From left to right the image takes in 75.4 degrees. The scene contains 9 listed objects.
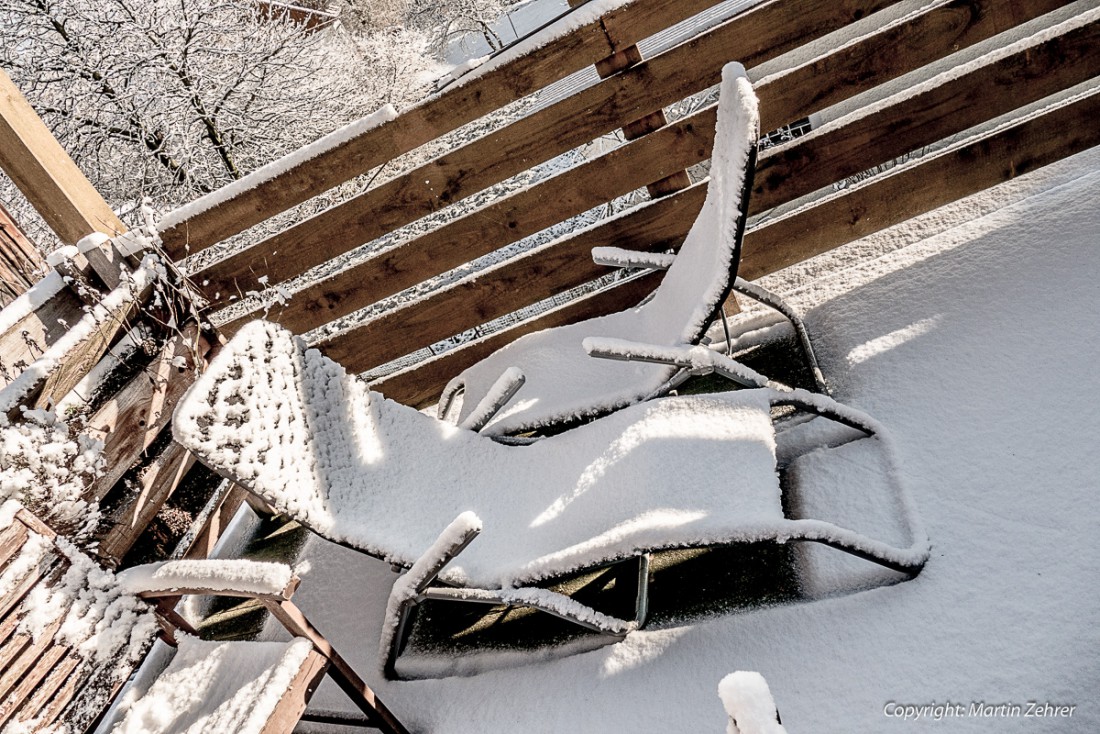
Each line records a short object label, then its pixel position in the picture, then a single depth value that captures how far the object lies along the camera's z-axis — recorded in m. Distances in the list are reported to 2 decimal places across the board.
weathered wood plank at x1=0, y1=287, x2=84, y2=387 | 2.64
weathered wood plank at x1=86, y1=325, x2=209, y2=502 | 2.57
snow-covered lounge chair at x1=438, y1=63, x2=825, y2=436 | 2.01
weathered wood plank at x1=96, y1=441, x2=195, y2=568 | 2.57
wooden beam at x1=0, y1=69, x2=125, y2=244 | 2.61
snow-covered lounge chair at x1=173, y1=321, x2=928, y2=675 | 1.75
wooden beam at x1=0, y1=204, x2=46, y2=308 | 4.56
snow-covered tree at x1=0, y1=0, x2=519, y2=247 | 8.14
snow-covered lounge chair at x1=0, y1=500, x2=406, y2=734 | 1.65
